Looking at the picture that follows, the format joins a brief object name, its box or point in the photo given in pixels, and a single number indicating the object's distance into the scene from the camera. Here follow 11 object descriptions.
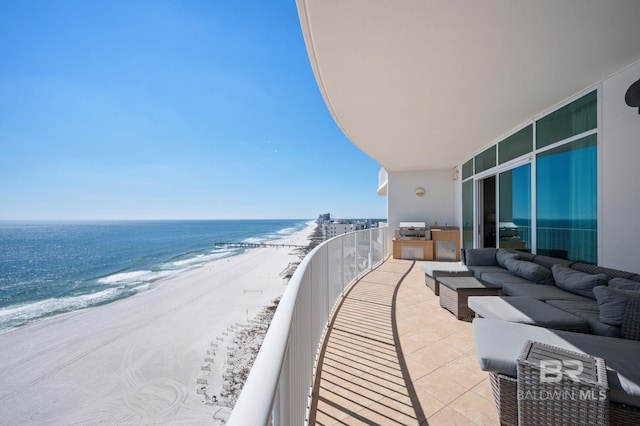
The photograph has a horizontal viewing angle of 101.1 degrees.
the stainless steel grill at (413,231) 7.09
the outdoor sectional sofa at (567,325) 1.31
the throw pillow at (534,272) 3.10
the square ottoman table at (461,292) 2.96
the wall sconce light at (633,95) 2.33
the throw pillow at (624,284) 2.10
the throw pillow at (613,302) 1.83
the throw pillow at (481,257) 4.18
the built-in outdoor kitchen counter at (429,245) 6.92
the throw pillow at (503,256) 3.76
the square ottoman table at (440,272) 3.77
